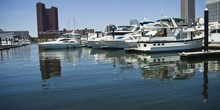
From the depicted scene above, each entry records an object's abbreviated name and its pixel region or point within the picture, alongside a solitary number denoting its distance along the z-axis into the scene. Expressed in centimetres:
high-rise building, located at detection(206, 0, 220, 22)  12036
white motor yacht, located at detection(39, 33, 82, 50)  5803
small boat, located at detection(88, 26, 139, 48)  4634
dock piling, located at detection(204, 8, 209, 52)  2638
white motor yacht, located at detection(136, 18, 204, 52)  3431
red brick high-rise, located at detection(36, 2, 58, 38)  19662
